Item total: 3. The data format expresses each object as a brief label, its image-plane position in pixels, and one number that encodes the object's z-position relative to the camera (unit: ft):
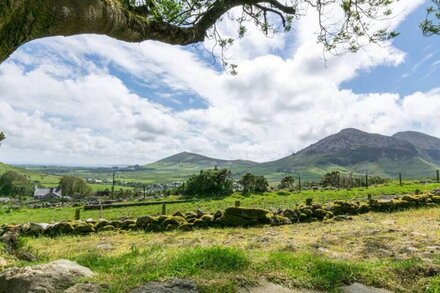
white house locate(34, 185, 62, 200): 417.59
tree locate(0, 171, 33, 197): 432.09
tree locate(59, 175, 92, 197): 414.90
